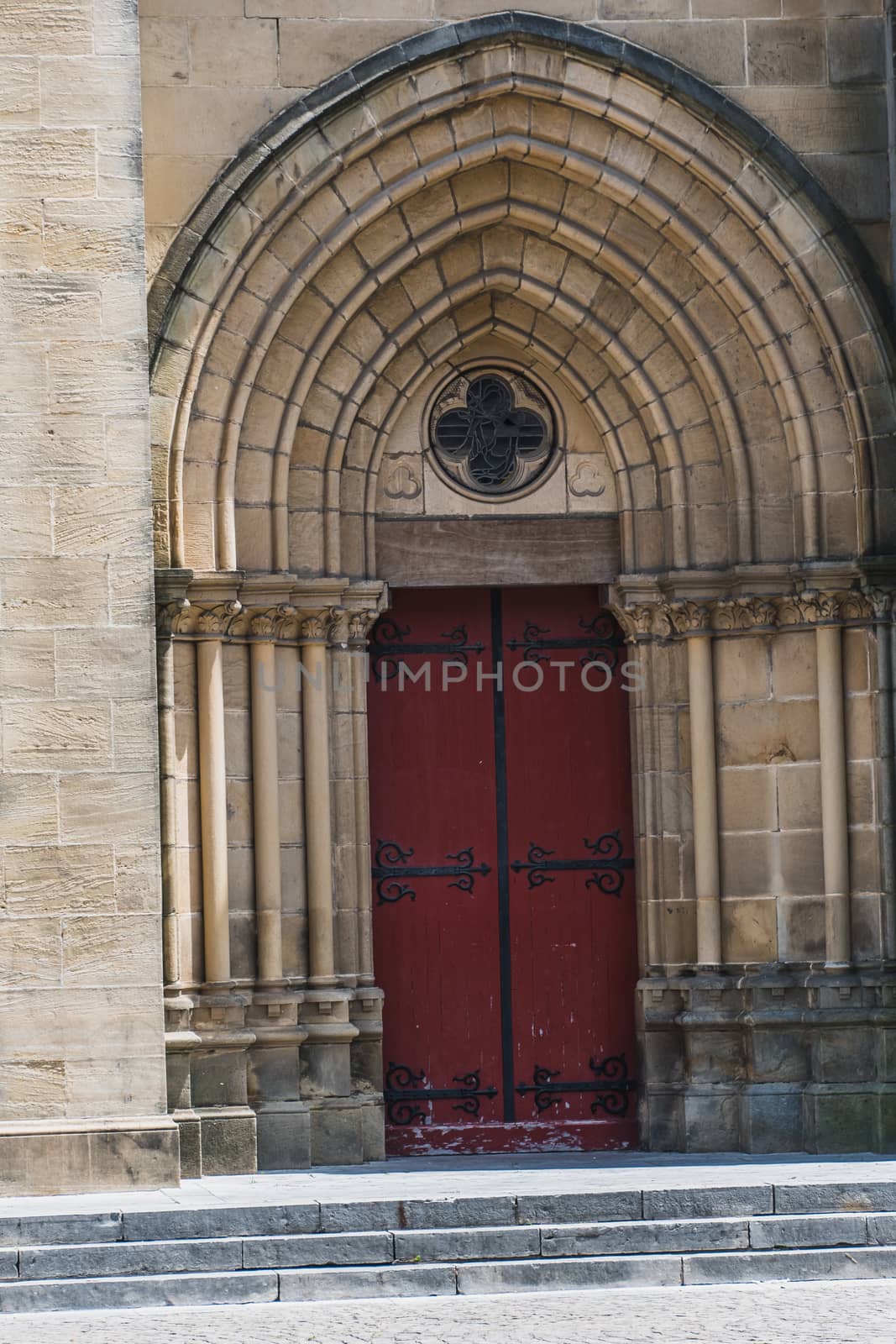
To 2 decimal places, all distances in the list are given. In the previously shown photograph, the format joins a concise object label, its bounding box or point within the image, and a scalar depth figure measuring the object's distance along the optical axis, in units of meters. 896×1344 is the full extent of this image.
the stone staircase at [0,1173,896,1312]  18.45
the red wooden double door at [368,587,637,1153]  24.92
